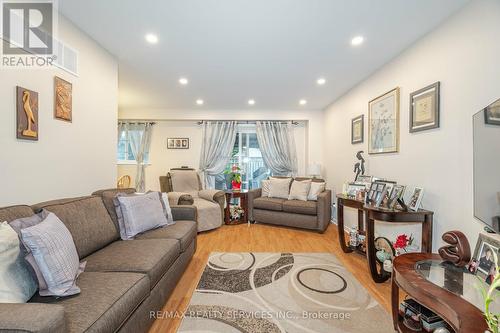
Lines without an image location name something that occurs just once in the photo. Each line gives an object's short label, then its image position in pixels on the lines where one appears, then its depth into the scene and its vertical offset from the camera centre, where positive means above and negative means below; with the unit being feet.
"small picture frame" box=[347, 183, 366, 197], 9.12 -0.97
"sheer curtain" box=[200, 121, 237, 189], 16.33 +1.50
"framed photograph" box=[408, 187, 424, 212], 6.75 -1.04
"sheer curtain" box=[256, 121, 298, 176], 16.34 +1.53
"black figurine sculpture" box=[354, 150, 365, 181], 10.39 +0.07
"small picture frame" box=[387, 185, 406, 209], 7.19 -0.97
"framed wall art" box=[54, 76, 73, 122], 6.15 +1.95
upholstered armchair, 11.81 -1.79
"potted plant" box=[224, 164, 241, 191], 15.10 -0.91
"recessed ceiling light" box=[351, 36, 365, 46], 7.10 +4.30
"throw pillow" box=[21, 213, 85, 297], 3.54 -1.67
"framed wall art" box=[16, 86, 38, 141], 5.12 +1.26
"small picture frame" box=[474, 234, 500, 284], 3.83 -1.70
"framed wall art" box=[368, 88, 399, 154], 8.41 +1.86
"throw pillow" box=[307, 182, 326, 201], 12.94 -1.46
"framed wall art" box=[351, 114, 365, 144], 10.78 +1.97
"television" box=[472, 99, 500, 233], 3.76 +0.02
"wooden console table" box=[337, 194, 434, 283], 6.50 -1.73
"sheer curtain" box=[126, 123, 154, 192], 16.19 +1.64
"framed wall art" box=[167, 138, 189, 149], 16.65 +1.73
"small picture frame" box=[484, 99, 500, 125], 3.78 +1.00
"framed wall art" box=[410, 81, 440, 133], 6.59 +1.94
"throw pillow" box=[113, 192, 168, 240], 6.53 -1.59
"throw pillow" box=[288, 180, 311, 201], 13.16 -1.52
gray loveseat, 11.82 -2.70
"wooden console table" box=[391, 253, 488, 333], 3.01 -2.12
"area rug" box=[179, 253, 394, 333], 5.07 -3.79
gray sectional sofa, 2.61 -2.25
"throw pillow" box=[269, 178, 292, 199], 13.98 -1.47
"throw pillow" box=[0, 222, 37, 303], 3.23 -1.74
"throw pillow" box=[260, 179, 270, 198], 14.67 -1.55
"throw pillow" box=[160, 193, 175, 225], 7.95 -1.67
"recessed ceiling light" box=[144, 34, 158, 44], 7.06 +4.31
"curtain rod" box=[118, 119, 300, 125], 16.28 +3.45
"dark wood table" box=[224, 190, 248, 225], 13.64 -2.55
